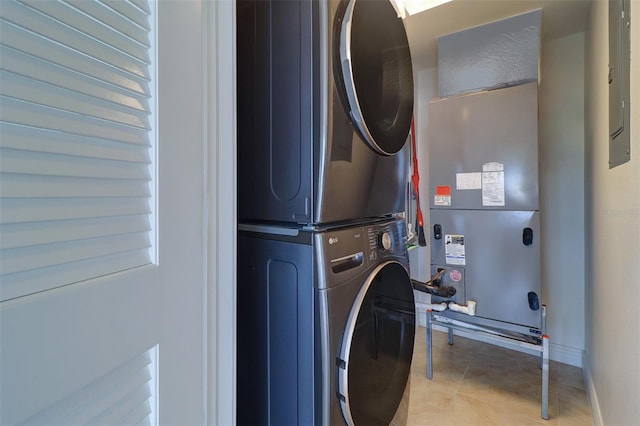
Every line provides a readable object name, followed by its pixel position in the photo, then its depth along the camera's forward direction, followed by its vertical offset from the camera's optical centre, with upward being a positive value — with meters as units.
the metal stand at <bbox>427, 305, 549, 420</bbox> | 1.63 -0.75
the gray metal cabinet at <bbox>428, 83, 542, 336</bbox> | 1.75 +0.04
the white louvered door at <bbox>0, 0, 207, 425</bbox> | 0.29 +0.00
